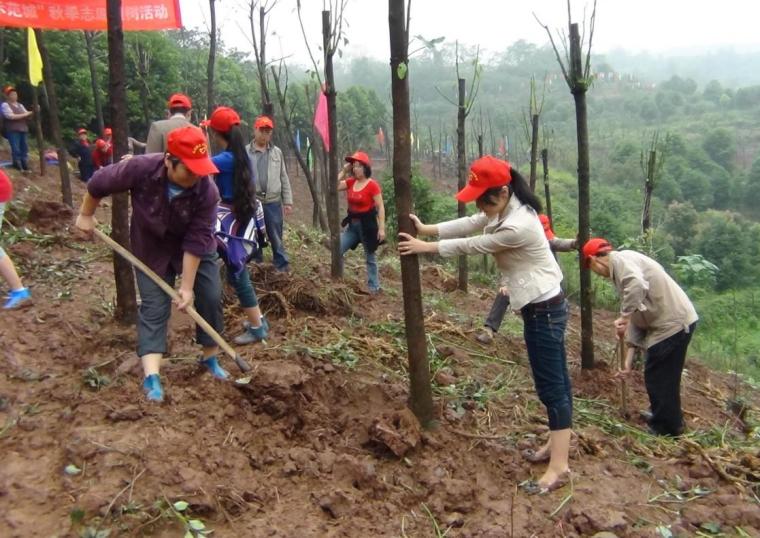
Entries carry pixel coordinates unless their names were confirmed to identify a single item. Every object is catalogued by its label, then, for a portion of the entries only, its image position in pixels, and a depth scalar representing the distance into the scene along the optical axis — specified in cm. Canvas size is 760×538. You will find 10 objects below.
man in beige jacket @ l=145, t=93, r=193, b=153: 421
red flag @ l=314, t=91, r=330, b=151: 822
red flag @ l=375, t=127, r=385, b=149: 3392
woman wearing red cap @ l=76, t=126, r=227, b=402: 291
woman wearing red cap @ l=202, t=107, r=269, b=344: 401
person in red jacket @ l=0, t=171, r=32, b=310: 447
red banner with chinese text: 673
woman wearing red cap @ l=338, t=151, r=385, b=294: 606
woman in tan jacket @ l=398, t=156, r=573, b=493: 295
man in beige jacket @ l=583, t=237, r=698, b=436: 398
